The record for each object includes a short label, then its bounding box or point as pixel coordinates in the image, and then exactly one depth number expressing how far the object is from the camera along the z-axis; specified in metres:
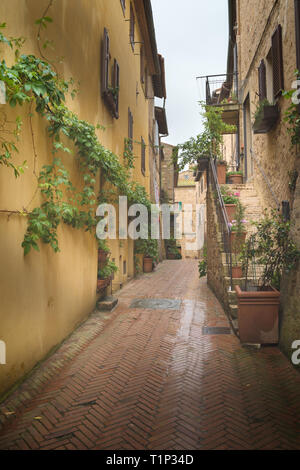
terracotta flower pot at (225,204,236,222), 8.18
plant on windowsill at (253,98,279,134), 6.25
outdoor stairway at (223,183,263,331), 5.46
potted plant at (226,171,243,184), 11.17
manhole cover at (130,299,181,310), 6.89
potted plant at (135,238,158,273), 11.45
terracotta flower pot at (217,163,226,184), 10.59
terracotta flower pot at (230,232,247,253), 7.13
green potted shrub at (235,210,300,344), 4.48
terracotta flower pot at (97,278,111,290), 6.48
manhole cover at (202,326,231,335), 5.16
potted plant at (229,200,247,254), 7.13
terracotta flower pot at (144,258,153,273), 12.87
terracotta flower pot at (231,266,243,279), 6.26
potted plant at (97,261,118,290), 6.53
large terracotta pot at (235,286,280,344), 4.50
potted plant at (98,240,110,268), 6.71
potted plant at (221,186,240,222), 8.16
